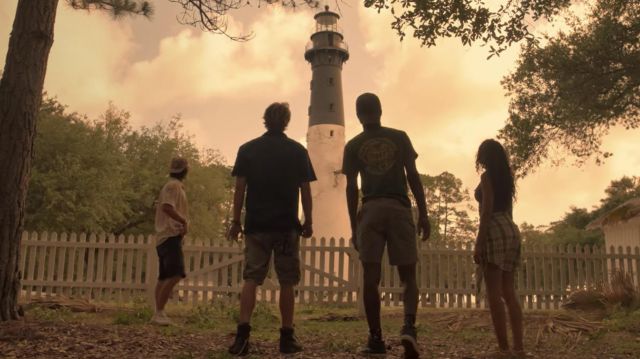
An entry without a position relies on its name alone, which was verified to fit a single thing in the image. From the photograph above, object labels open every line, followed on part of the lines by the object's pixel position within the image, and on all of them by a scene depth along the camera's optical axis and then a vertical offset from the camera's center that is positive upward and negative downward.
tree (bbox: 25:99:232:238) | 22.58 +4.09
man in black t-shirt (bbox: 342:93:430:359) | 4.12 +0.49
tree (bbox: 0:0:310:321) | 5.49 +1.49
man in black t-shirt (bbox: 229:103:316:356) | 4.27 +0.41
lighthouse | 25.06 +6.51
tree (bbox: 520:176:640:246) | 38.03 +4.52
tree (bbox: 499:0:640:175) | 12.79 +4.76
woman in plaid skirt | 4.27 +0.22
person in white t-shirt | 6.08 +0.38
